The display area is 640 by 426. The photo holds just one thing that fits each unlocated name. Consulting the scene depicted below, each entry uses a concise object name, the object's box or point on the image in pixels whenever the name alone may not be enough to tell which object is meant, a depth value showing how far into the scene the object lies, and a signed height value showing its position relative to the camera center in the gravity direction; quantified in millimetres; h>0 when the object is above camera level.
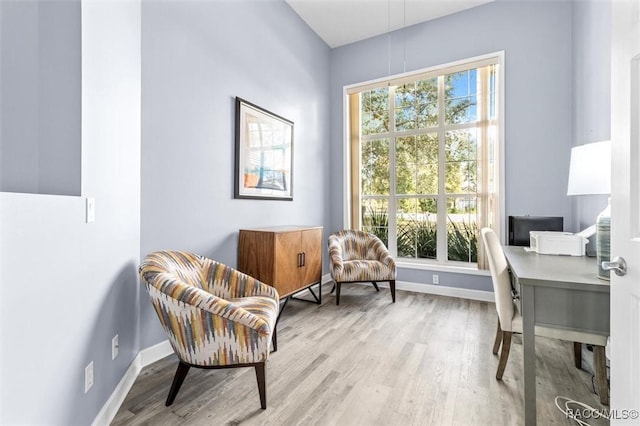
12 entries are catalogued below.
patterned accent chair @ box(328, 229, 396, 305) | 3295 -571
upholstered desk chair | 1545 -558
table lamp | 1718 +255
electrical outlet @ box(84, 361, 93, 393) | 1276 -721
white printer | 1848 -205
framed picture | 2822 +600
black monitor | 2822 -132
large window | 3488 +693
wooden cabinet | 2648 -417
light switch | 1323 +6
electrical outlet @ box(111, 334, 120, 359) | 1576 -732
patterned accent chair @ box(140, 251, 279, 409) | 1483 -592
